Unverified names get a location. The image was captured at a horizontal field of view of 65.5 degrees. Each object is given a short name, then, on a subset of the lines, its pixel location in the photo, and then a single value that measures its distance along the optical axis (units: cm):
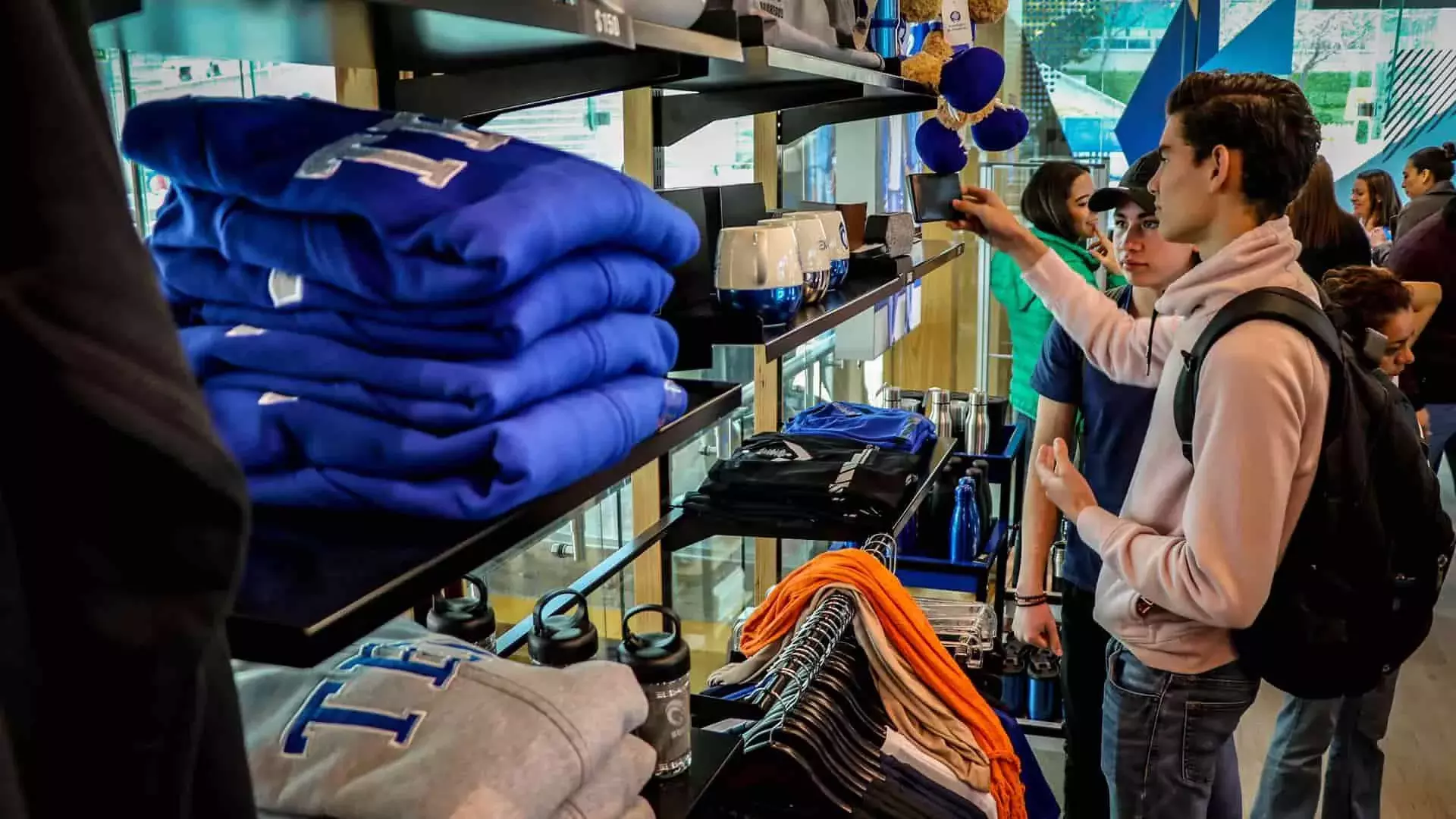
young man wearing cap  253
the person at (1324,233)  393
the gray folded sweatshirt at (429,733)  81
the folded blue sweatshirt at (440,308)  76
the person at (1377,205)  633
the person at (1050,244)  403
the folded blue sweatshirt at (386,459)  75
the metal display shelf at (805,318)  139
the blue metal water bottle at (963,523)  294
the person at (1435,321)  431
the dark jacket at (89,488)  42
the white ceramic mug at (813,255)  164
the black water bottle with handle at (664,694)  108
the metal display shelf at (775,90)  142
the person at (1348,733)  272
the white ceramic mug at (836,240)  181
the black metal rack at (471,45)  80
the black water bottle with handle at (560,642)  115
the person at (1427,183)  512
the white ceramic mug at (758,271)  148
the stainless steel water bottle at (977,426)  353
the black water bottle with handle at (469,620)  125
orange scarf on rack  172
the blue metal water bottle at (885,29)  217
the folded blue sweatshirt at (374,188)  73
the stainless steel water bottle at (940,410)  332
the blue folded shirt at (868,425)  232
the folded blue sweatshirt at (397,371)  75
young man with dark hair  172
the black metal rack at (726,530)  194
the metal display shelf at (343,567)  62
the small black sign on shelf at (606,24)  84
